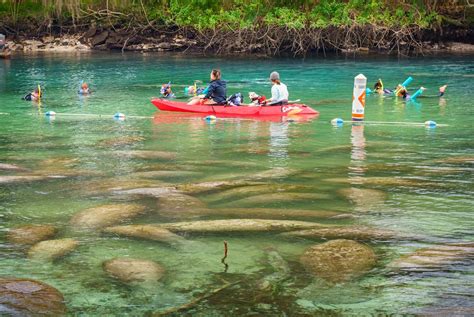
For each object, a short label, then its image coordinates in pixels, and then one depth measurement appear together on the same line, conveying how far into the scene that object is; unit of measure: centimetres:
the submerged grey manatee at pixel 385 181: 1236
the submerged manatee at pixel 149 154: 1511
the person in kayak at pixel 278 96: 2025
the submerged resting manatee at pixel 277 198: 1112
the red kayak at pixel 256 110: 2044
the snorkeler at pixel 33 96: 2558
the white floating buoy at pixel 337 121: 1952
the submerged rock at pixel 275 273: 790
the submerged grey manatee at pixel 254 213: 1040
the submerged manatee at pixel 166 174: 1309
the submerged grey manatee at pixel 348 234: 939
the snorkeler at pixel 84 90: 2684
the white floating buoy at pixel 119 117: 2108
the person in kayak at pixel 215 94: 2058
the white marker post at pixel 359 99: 1855
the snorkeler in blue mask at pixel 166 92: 2552
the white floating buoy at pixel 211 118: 2065
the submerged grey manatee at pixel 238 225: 976
